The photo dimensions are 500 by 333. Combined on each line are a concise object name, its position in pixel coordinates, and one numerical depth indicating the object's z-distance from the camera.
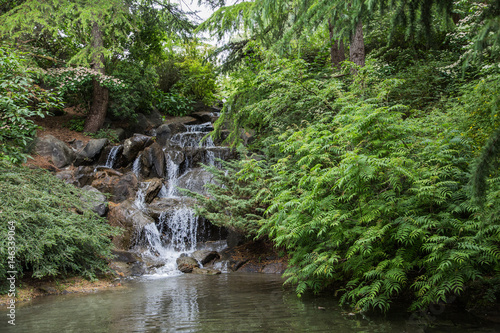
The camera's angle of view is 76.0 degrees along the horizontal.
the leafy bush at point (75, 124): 18.27
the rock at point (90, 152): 15.38
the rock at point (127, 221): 10.75
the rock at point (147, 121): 19.83
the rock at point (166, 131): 18.97
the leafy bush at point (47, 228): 5.95
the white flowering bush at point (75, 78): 15.07
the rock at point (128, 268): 8.67
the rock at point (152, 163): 15.79
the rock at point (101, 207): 11.11
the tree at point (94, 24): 12.26
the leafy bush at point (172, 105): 22.61
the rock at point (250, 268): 9.29
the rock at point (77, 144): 16.64
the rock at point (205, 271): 8.93
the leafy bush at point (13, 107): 6.51
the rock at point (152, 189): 13.35
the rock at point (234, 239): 10.81
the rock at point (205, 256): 10.01
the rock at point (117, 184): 13.29
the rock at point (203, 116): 22.06
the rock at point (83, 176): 13.38
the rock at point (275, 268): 8.95
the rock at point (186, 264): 9.21
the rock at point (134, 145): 16.12
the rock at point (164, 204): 12.16
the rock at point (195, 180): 14.32
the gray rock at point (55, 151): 14.82
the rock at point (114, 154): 15.85
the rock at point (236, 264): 9.52
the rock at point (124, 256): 9.59
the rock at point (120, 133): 18.22
